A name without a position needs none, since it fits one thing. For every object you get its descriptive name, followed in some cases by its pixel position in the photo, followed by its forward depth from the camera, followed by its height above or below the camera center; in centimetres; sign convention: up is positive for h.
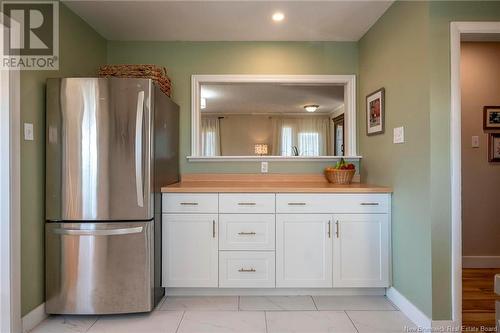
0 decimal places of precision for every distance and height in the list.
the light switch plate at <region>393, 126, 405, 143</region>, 222 +22
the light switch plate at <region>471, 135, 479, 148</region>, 311 +23
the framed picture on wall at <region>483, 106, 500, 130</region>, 309 +47
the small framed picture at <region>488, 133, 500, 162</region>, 309 +15
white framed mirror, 305 +52
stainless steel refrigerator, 208 -18
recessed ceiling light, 251 +123
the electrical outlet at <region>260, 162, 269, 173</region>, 311 -1
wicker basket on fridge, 264 +82
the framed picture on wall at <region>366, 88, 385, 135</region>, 255 +46
